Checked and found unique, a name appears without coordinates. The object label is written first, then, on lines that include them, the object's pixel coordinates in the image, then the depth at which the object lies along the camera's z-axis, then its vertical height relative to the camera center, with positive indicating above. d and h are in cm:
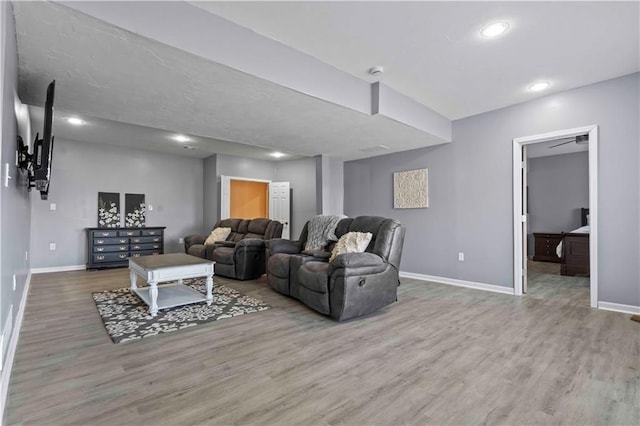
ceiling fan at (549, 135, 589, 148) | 426 +111
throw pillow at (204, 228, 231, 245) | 565 -38
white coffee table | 308 -66
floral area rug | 267 -102
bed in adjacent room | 506 -65
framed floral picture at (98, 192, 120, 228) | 610 +11
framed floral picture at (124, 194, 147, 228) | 638 +10
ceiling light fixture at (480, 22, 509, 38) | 244 +155
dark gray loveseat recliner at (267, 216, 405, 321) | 290 -63
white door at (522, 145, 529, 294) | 408 -23
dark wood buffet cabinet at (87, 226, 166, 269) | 570 -59
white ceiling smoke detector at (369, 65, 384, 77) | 313 +154
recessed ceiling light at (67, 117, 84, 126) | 456 +146
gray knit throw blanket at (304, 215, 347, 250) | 404 -23
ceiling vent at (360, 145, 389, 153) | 514 +117
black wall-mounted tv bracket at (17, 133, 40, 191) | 271 +52
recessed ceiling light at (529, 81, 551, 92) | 348 +153
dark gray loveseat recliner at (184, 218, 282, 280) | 477 -57
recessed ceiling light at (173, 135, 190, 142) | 553 +145
